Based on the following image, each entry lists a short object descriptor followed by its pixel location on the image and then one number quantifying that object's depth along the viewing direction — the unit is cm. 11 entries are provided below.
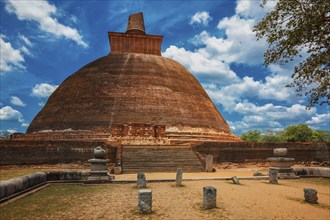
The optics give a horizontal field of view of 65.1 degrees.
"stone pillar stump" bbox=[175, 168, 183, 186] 900
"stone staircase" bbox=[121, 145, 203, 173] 1418
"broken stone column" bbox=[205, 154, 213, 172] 1445
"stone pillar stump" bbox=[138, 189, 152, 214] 538
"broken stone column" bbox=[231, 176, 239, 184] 968
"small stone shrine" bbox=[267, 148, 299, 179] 1156
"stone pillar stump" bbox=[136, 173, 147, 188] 866
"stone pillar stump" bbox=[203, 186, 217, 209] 572
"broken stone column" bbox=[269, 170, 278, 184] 1006
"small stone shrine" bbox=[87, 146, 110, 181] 952
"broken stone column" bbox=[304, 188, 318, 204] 663
